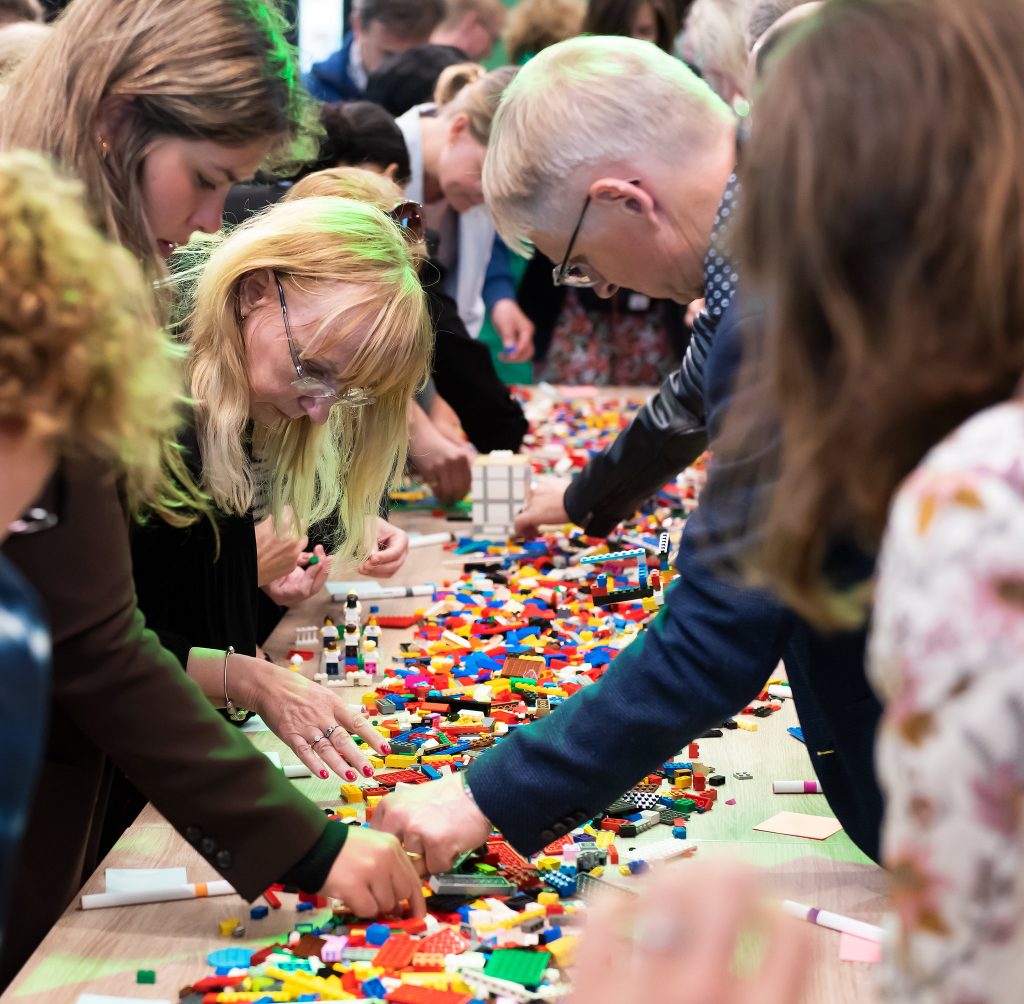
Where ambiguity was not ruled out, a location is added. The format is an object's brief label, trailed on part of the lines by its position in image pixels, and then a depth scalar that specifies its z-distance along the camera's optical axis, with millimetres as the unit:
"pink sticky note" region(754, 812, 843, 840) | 1728
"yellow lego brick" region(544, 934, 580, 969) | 1422
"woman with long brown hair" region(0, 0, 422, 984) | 1389
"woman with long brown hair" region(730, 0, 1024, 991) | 770
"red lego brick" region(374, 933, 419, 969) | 1430
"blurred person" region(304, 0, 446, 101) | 5262
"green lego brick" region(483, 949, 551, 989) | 1390
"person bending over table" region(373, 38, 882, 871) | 1518
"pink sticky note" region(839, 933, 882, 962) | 1437
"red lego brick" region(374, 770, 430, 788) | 1877
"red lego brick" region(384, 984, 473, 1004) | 1354
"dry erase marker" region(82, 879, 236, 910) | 1541
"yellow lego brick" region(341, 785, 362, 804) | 1842
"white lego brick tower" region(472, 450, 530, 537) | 3191
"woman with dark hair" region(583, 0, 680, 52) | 4836
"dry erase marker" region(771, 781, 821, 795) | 1863
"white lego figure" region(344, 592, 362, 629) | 2430
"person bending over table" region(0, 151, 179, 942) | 1046
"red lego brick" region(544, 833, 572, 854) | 1684
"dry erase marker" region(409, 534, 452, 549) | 3209
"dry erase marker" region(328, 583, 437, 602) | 2773
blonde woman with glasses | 2143
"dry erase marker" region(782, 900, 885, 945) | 1469
